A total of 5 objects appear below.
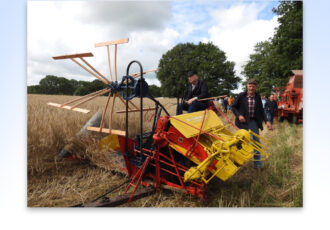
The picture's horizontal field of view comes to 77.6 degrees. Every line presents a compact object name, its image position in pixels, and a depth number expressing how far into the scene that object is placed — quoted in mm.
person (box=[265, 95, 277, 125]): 7895
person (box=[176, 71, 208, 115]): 3421
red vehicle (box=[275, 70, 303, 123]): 8289
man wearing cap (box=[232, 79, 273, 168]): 3562
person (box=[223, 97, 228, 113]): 7938
